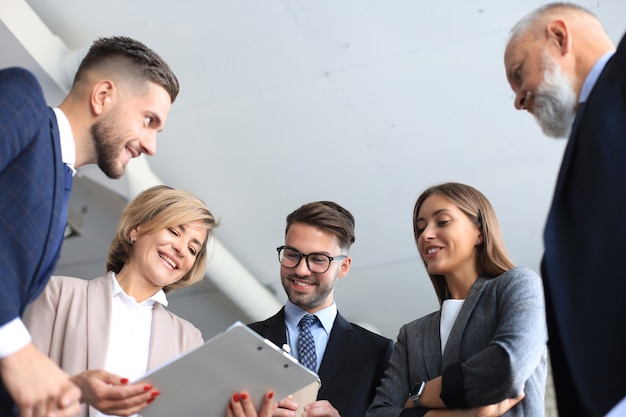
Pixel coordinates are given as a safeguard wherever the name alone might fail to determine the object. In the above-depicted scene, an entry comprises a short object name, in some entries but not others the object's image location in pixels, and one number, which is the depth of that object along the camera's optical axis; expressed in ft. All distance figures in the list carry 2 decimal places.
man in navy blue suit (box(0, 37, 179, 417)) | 5.98
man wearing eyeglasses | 9.99
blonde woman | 8.68
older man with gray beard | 5.67
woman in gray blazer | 7.50
